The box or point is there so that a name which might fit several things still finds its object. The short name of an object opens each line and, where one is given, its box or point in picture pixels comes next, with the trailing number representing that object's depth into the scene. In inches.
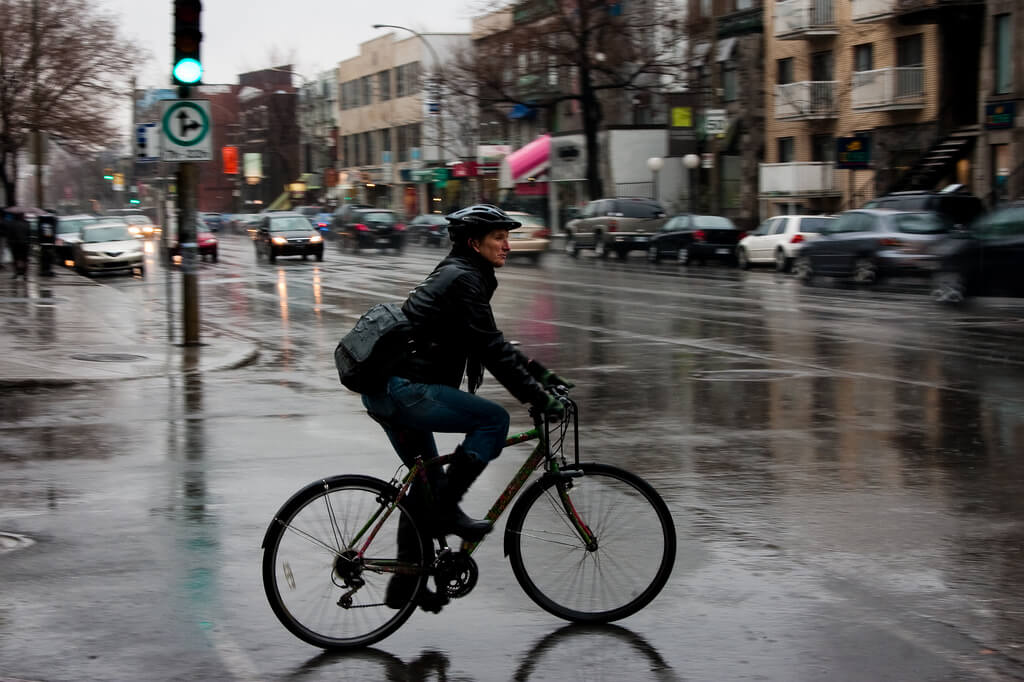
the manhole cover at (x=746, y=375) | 545.6
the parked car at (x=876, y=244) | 1042.1
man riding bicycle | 209.8
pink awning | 2586.1
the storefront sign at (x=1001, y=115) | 1477.6
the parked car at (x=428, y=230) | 2273.3
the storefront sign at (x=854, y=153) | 1635.6
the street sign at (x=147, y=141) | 745.0
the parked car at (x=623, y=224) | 1685.5
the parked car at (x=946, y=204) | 1088.8
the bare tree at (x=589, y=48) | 1972.2
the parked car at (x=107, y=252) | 1472.7
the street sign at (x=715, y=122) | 1881.2
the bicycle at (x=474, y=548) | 213.8
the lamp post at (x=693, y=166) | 1967.3
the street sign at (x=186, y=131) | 613.3
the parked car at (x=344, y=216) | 2100.1
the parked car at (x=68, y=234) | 1676.9
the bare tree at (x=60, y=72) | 1769.2
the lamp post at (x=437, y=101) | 2285.9
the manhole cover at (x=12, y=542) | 280.5
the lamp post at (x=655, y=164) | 2025.1
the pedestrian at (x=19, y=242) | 1320.1
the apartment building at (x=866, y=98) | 1632.6
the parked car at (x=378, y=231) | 2028.8
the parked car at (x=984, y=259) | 796.6
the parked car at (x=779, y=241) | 1390.3
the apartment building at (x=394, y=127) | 3344.0
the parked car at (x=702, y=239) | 1523.1
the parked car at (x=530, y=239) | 1621.6
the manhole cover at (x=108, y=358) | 625.0
